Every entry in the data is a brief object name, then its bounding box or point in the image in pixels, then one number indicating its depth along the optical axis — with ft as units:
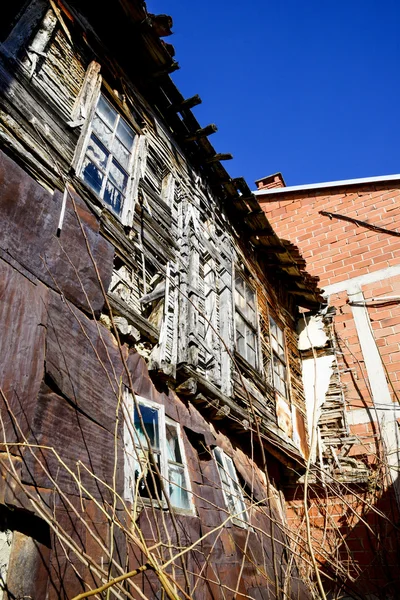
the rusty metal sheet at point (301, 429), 24.53
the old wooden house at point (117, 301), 7.38
